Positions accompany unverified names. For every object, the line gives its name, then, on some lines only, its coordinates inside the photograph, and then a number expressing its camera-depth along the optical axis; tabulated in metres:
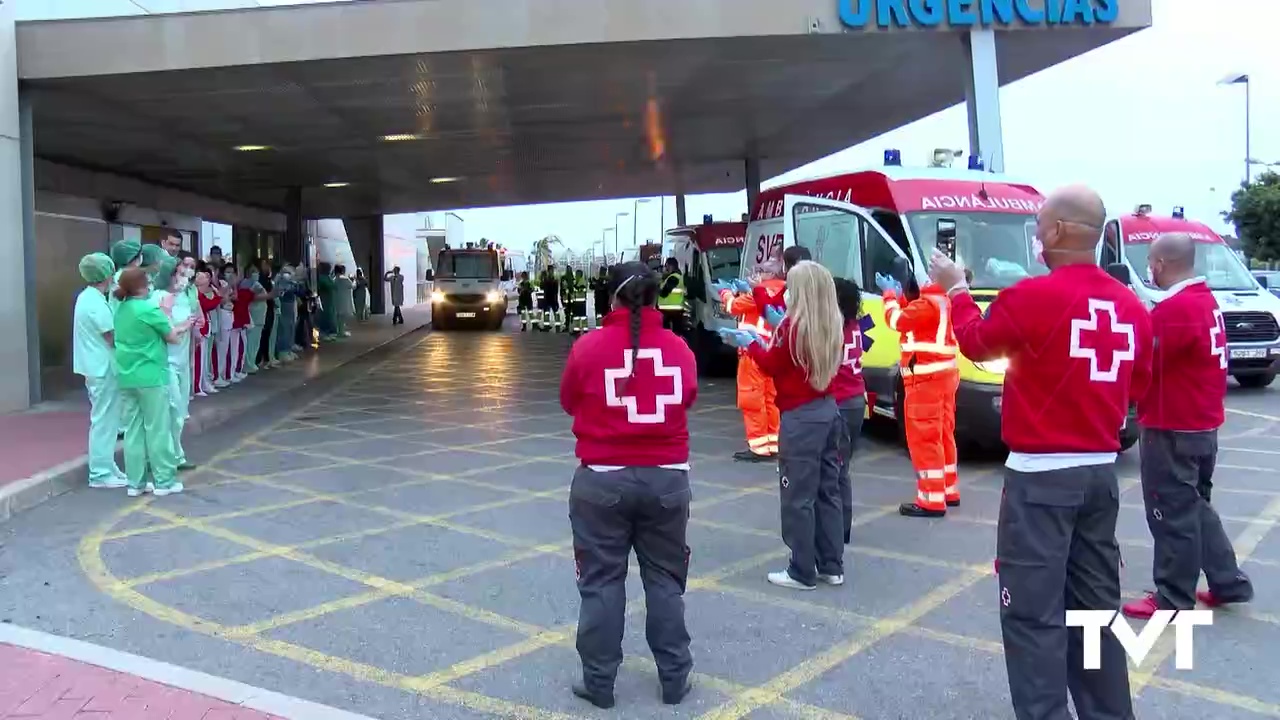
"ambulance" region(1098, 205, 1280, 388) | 13.56
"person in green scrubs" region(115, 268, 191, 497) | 7.75
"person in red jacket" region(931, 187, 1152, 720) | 3.28
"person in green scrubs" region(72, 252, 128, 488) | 8.06
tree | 33.16
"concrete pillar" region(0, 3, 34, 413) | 11.64
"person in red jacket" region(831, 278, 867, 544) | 5.91
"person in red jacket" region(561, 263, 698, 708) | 3.99
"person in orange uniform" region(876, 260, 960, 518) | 7.02
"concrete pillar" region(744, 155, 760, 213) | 23.27
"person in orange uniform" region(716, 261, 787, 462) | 8.45
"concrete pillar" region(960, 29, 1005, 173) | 12.50
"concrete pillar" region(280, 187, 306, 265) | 27.23
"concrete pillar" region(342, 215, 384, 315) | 37.50
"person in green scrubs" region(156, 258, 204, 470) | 8.43
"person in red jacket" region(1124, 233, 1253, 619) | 4.85
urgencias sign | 12.04
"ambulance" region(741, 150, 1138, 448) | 9.84
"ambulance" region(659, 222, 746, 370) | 16.36
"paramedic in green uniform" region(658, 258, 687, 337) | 17.86
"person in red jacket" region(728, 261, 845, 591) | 5.12
